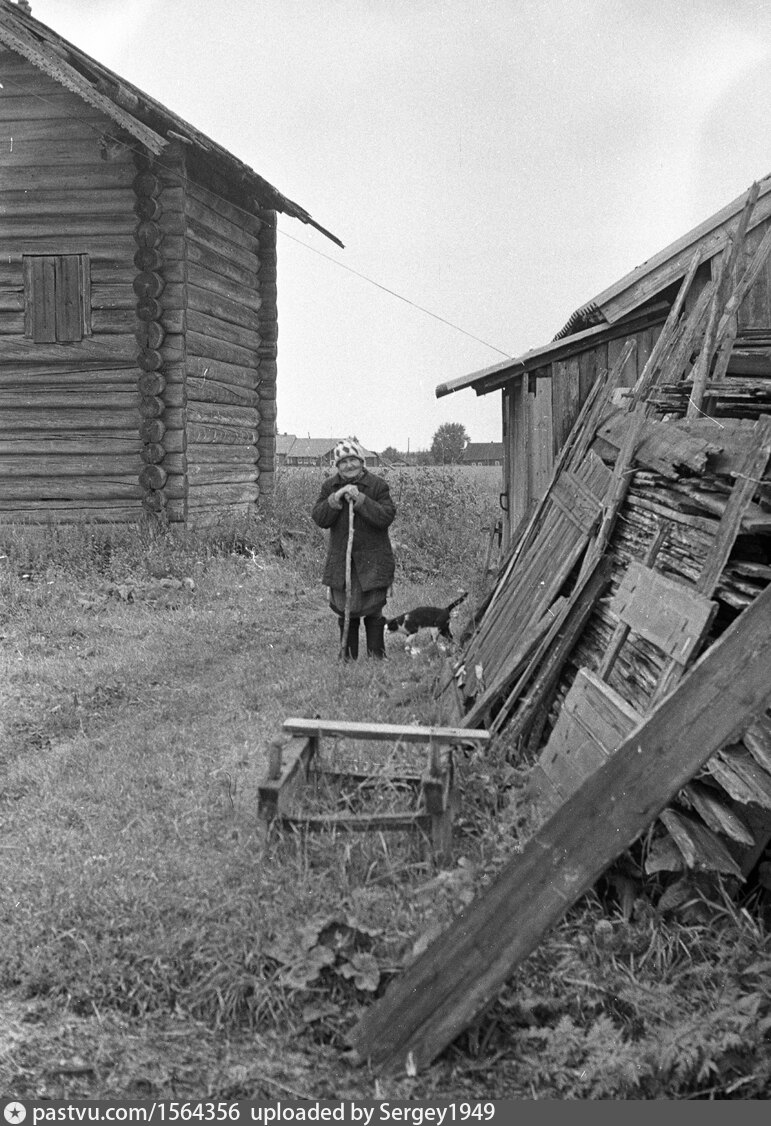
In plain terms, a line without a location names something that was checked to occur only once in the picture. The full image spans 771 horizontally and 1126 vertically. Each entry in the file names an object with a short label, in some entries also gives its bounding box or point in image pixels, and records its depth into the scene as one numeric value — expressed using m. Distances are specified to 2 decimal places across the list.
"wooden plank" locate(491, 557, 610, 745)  5.32
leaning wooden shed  8.12
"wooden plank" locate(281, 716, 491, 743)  4.60
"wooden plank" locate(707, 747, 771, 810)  3.35
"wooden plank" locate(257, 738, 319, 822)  4.18
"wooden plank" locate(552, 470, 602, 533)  5.91
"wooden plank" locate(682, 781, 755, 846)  3.45
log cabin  12.68
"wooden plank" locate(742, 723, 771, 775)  3.45
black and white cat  9.03
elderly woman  8.10
